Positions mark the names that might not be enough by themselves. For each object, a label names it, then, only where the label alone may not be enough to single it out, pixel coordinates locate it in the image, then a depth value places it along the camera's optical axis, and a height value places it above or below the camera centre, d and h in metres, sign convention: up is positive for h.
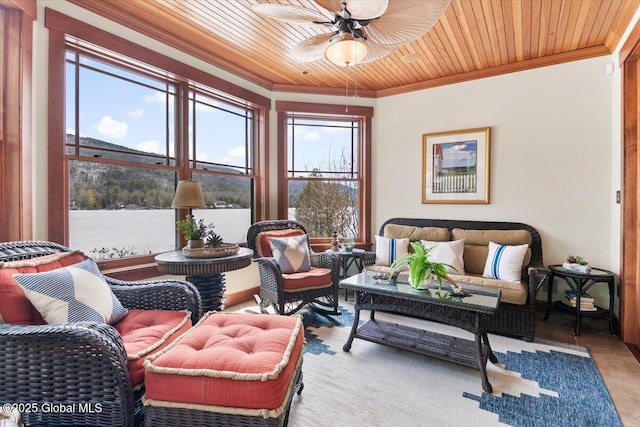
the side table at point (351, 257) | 3.82 -0.56
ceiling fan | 1.70 +1.14
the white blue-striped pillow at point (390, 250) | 3.76 -0.46
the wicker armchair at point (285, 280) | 2.94 -0.67
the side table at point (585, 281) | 2.79 -0.63
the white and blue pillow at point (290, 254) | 3.24 -0.45
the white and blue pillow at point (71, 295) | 1.47 -0.42
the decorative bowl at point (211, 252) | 2.54 -0.34
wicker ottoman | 1.26 -0.72
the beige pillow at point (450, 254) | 3.44 -0.47
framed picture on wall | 3.83 +0.58
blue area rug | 1.75 -1.13
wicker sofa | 2.75 -0.44
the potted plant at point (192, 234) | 2.65 -0.20
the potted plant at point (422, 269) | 2.33 -0.43
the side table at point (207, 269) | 2.42 -0.46
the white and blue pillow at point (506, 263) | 3.06 -0.51
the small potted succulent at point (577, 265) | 2.92 -0.50
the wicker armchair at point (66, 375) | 1.26 -0.67
